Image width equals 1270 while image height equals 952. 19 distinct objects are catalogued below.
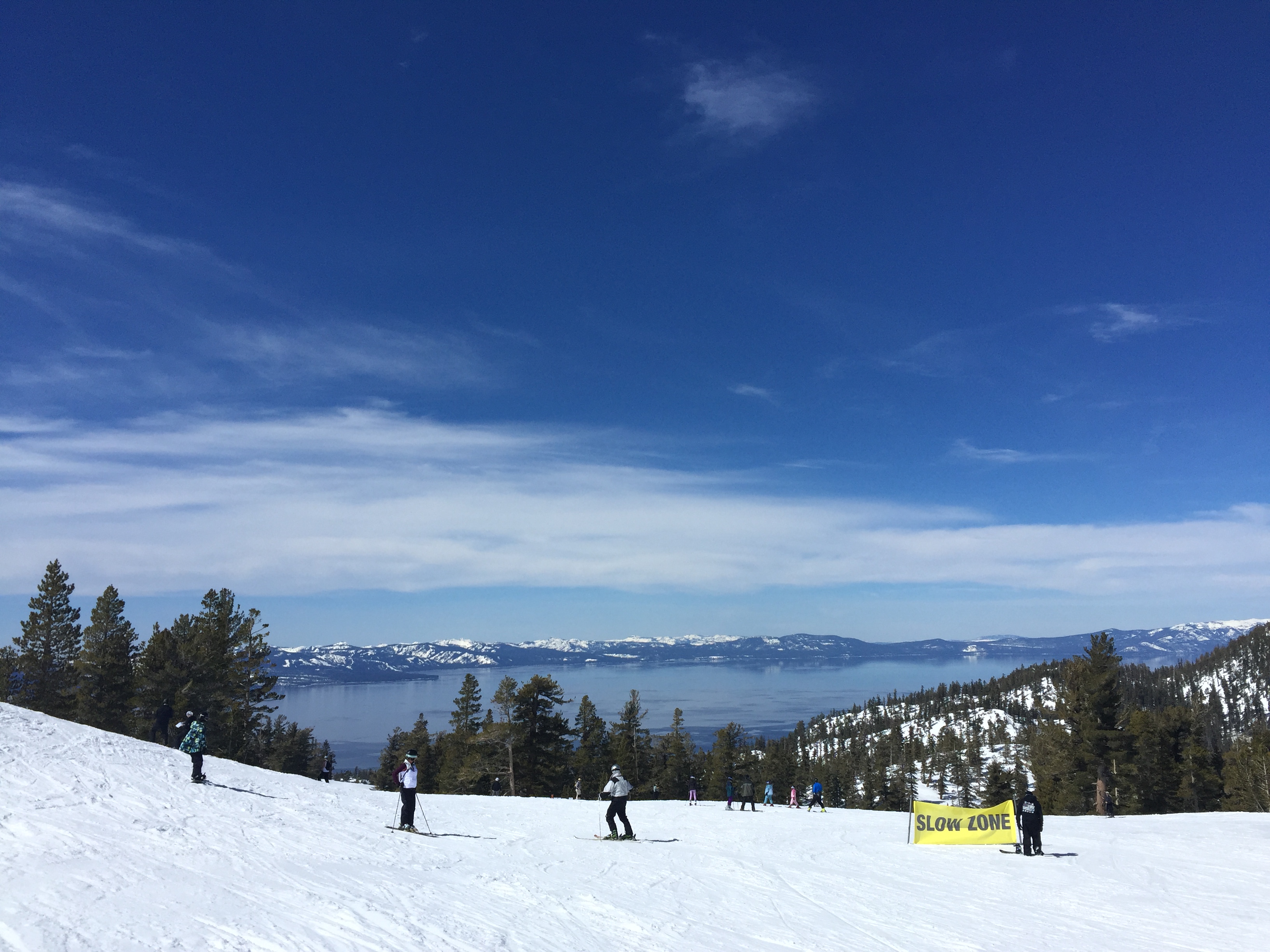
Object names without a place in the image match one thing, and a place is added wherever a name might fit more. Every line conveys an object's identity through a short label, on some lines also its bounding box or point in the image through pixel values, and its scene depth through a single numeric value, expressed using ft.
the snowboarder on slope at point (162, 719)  85.30
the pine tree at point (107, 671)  140.15
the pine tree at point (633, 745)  201.46
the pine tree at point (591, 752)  203.62
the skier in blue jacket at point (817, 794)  96.78
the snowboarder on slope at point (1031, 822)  57.88
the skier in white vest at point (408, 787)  53.78
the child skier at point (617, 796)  56.39
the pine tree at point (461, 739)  179.11
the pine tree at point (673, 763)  209.15
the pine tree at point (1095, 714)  134.62
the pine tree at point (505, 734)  149.28
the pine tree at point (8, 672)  150.30
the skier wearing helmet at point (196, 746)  57.52
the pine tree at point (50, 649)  147.95
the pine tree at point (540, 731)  156.76
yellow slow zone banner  63.46
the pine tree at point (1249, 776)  165.99
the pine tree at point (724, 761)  216.33
